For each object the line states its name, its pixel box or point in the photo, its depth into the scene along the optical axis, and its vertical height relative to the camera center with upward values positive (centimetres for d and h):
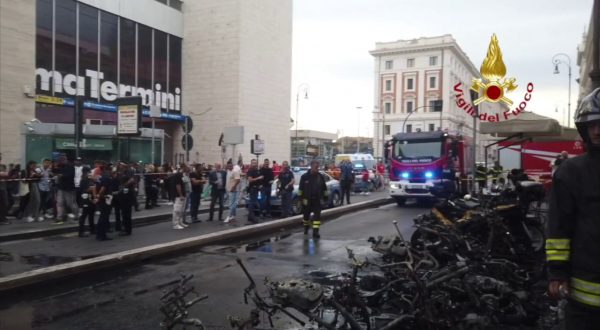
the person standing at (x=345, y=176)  1877 -72
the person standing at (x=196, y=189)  1379 -98
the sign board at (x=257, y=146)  2142 +45
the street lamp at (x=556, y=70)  3126 +622
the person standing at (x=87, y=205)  1132 -122
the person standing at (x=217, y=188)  1449 -98
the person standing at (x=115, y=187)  1136 -80
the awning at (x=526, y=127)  1338 +96
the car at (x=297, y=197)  1603 -138
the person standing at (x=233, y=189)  1385 -95
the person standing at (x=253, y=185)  1420 -86
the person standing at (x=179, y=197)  1253 -112
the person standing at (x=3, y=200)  1290 -131
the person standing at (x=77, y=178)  1315 -76
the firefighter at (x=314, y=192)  1155 -83
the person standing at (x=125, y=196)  1154 -101
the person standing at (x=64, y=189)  1279 -98
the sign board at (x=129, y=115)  1656 +133
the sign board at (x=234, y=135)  1873 +81
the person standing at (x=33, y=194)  1359 -120
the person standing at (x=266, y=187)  1468 -95
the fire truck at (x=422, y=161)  1750 -7
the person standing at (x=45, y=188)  1390 -103
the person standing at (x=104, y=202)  1100 -111
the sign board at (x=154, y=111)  1820 +163
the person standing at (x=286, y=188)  1495 -97
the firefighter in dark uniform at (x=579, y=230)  277 -40
